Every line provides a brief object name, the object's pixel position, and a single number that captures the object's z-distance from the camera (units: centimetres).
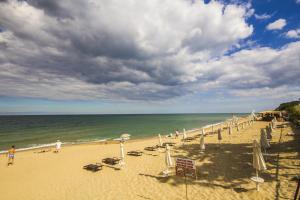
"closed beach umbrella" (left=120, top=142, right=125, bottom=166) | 1421
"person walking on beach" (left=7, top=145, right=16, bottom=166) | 1741
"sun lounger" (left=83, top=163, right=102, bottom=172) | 1371
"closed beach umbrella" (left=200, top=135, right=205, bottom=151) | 1620
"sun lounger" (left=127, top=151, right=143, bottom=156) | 1774
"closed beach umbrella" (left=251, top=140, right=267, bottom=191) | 863
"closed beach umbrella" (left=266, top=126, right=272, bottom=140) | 1769
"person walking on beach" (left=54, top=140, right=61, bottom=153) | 2253
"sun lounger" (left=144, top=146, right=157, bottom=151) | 1970
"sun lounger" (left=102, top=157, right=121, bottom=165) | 1491
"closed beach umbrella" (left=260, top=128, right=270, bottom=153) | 1354
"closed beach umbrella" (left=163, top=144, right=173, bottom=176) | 1138
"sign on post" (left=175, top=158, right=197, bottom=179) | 865
